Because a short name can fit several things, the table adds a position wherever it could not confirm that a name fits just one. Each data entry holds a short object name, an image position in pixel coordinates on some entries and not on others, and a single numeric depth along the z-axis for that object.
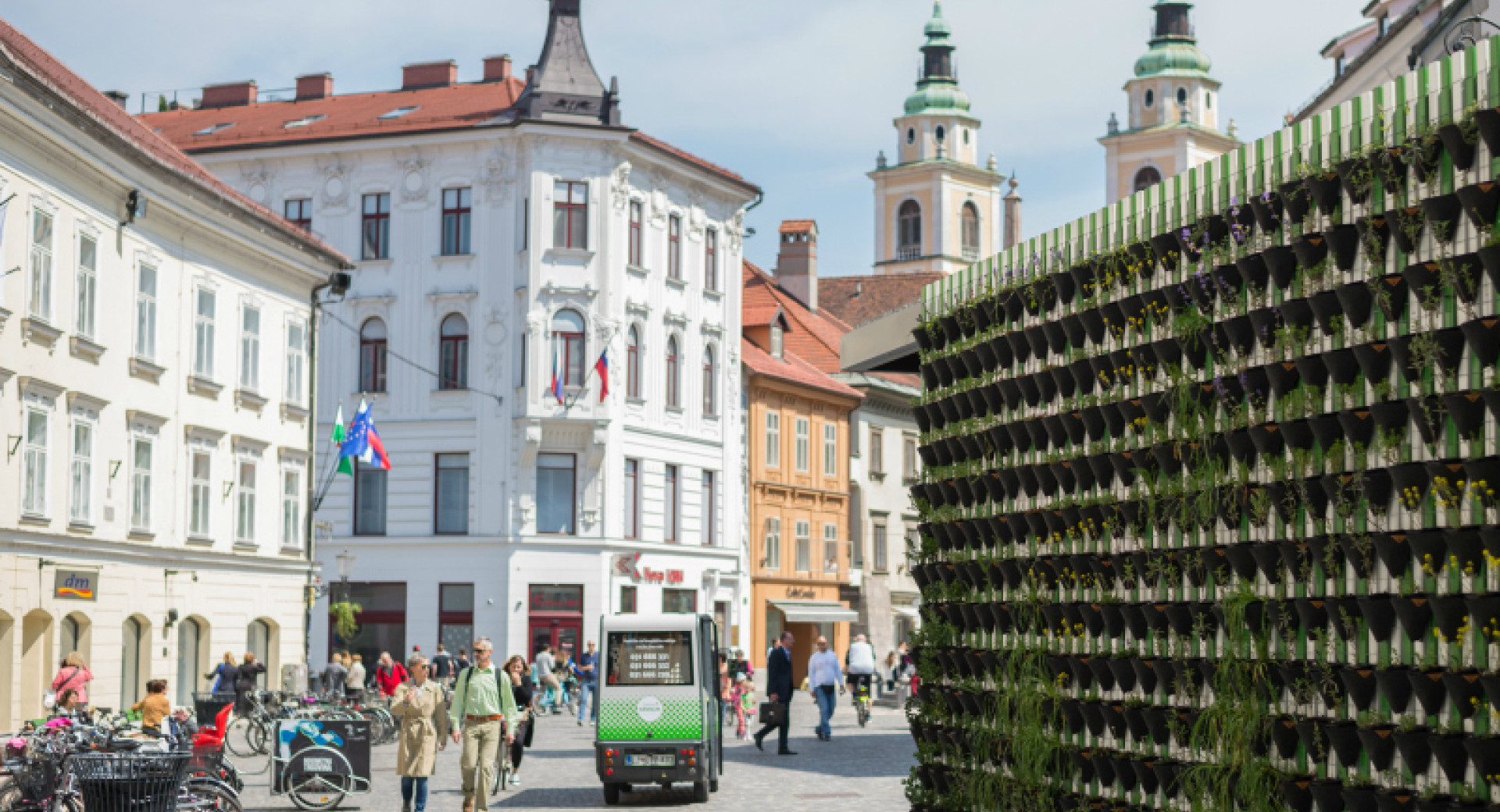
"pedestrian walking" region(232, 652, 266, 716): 31.45
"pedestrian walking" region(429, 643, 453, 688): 40.97
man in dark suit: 30.05
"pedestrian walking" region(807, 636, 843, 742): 33.22
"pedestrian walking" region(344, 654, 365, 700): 35.71
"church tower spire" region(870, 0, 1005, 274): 133.62
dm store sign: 29.56
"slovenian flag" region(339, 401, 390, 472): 40.25
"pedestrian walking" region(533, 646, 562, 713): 44.62
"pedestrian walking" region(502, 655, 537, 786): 24.27
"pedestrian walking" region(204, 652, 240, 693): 32.31
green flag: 41.41
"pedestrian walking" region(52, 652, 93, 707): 23.84
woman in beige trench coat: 19.30
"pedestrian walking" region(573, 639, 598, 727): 40.09
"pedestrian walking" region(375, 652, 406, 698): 38.03
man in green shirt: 19.06
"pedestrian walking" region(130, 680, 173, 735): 20.12
